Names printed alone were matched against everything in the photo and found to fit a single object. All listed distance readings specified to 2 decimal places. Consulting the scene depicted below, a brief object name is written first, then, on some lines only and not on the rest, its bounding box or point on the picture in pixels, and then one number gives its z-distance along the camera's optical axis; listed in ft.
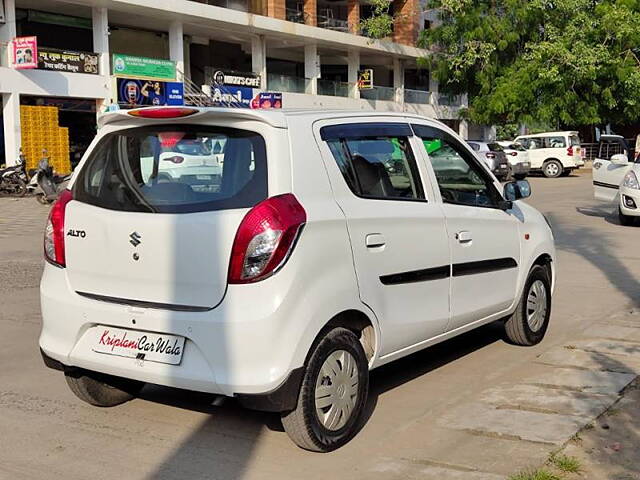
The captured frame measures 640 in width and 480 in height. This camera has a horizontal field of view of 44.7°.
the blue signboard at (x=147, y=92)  94.89
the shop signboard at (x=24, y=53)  81.82
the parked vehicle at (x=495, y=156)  95.65
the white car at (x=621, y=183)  46.21
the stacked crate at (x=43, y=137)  86.89
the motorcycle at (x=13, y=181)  75.31
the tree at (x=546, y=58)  110.11
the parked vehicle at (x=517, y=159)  103.45
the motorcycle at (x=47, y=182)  64.85
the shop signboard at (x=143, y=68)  95.20
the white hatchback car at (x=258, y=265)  12.35
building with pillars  89.35
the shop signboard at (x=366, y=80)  133.28
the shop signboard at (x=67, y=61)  86.48
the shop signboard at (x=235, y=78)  108.68
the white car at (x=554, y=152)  106.11
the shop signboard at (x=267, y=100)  107.12
